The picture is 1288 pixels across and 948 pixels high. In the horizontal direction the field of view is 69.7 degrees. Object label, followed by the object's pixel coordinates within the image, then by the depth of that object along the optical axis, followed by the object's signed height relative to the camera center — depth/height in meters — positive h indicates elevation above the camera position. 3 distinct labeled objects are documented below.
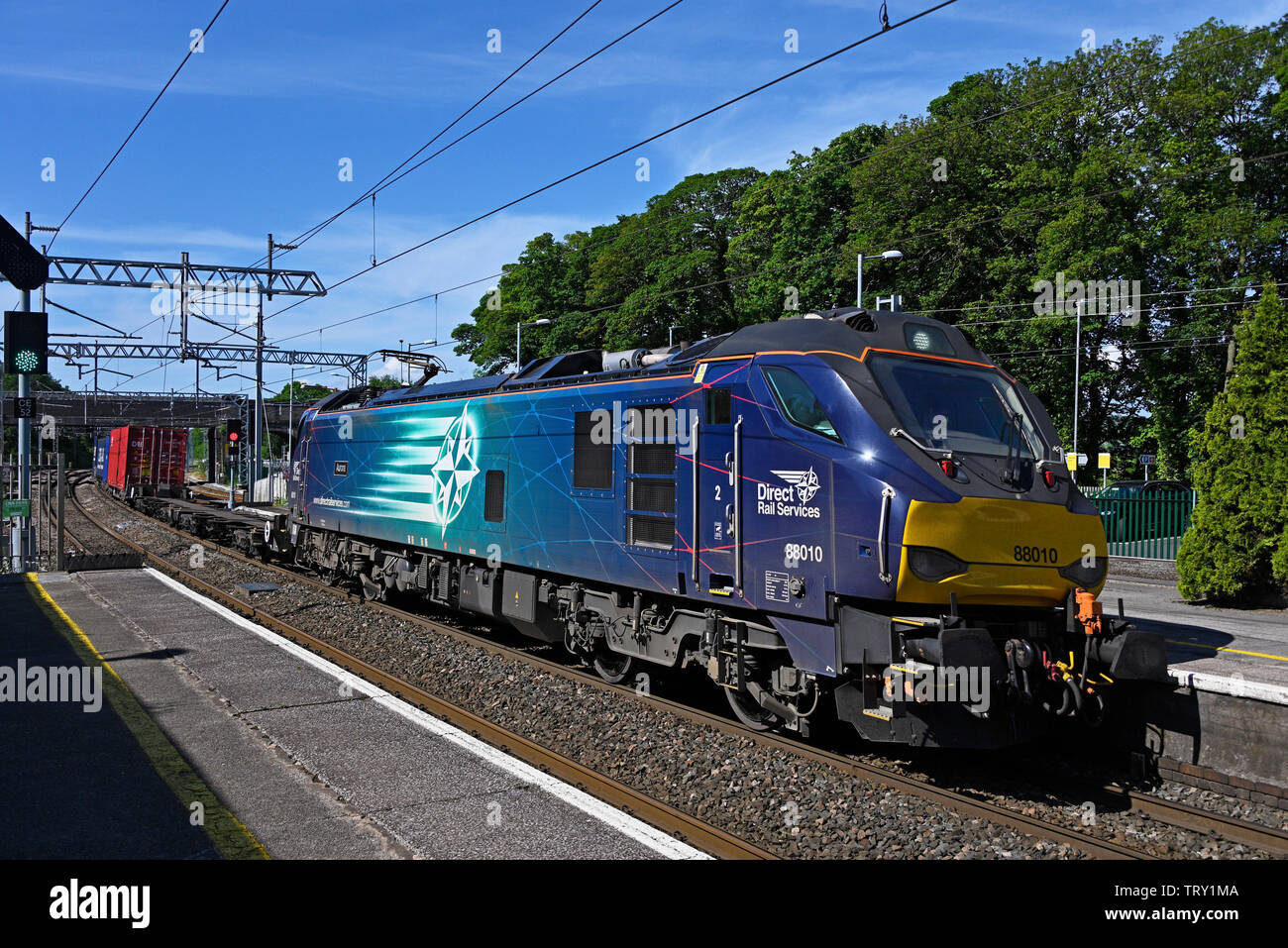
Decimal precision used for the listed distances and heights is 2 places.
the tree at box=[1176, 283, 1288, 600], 15.52 -0.24
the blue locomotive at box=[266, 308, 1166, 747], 6.97 -0.58
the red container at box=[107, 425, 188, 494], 39.09 +0.25
